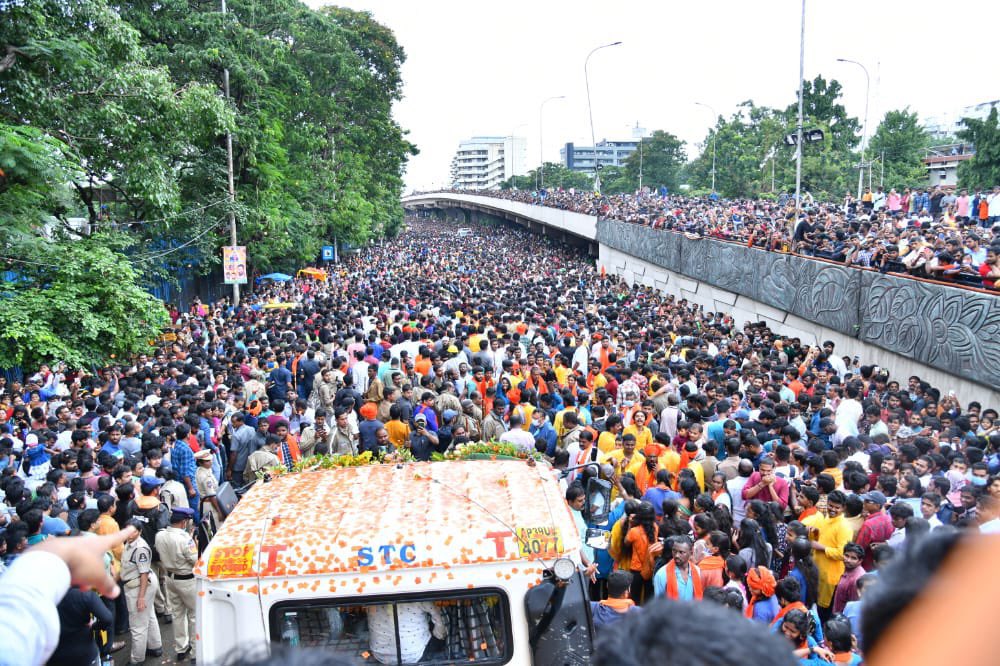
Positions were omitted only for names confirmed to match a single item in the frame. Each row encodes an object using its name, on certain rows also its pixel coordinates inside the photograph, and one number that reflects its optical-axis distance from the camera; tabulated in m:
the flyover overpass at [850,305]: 11.59
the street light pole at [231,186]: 21.84
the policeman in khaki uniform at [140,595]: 6.25
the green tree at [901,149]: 49.22
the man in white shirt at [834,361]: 13.29
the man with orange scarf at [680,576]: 5.04
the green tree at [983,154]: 35.69
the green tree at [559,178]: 103.00
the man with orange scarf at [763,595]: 4.75
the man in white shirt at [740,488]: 6.70
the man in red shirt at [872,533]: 5.63
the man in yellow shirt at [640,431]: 8.24
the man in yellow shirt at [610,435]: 7.99
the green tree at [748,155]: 53.22
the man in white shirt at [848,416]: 9.27
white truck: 3.78
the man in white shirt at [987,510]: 5.52
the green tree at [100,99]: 13.69
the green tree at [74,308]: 13.02
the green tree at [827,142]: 47.16
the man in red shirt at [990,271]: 11.35
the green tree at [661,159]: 76.50
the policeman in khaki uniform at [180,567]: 6.34
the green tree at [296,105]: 21.61
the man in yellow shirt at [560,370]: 11.49
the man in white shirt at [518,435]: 8.24
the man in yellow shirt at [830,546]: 5.60
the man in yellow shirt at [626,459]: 7.29
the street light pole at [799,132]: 20.42
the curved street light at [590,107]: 38.03
